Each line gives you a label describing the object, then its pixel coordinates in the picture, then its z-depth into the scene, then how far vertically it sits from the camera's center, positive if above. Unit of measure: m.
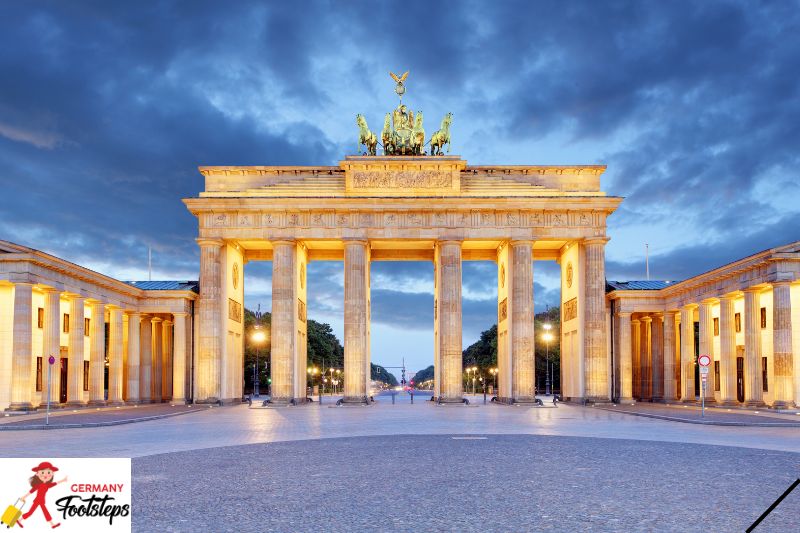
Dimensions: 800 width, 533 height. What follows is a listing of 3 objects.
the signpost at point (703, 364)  37.44 -1.59
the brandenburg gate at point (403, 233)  61.19 +7.59
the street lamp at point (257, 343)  66.68 -1.41
